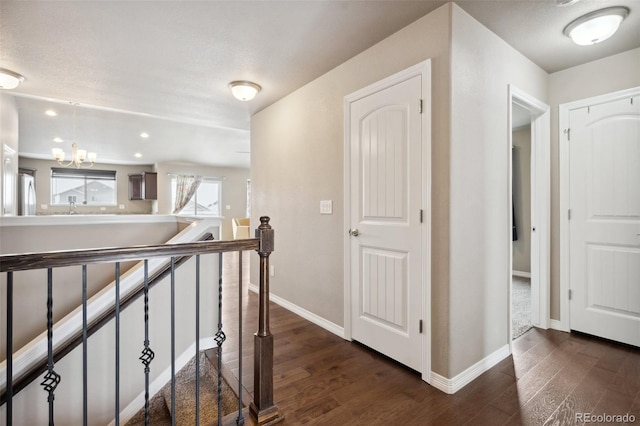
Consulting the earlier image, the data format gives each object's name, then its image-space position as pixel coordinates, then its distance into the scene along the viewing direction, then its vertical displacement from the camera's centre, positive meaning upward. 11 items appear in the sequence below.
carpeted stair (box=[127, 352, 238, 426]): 2.10 -1.39
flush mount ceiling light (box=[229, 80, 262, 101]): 3.04 +1.25
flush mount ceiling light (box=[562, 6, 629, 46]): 1.91 +1.20
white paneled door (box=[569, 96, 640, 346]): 2.41 -0.06
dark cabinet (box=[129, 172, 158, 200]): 8.76 +0.86
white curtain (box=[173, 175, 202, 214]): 8.91 +0.76
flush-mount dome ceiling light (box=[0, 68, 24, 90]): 2.76 +1.26
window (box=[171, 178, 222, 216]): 9.30 +0.46
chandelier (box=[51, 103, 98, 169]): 4.97 +1.06
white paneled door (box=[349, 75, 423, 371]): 2.07 -0.05
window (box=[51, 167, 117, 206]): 8.43 +0.83
